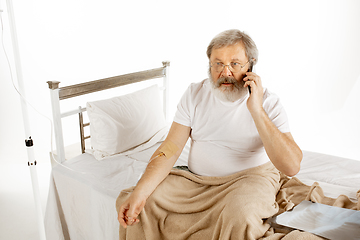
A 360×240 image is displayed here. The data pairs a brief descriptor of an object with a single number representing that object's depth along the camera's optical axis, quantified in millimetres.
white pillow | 2262
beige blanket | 1351
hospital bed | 1917
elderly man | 1419
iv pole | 1175
